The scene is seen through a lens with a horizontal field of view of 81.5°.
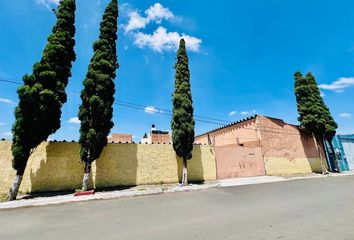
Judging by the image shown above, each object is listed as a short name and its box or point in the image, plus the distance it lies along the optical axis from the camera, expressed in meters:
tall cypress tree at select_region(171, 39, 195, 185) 15.48
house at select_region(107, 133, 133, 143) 31.13
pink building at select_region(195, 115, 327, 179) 19.52
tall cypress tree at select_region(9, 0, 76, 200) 10.20
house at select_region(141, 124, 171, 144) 34.76
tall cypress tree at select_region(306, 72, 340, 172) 25.80
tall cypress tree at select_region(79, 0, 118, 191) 12.07
